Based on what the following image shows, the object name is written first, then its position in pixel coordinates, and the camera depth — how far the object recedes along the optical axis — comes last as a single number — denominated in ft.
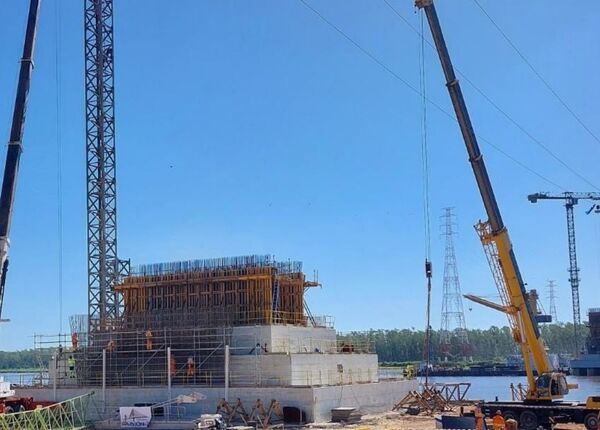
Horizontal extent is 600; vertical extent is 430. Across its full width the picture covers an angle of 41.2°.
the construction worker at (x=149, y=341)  133.69
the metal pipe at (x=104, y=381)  130.00
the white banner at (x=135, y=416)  113.80
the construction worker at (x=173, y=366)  129.18
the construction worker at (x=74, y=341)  144.36
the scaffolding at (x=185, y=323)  130.82
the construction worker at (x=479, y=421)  83.87
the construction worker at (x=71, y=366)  142.20
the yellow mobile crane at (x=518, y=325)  105.40
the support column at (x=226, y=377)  120.88
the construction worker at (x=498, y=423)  86.22
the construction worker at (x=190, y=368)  128.57
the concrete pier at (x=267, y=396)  116.67
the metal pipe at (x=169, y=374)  125.90
